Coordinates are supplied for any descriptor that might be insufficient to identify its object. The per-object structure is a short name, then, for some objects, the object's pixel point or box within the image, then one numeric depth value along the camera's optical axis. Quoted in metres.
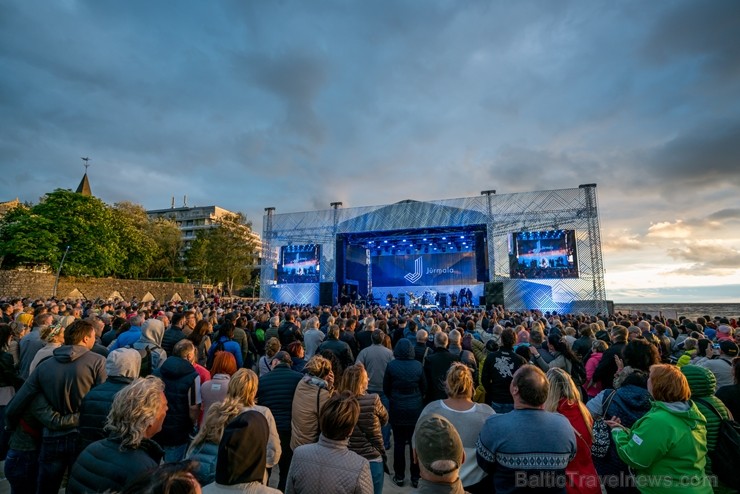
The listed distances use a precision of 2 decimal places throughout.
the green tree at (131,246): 32.25
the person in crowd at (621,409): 2.54
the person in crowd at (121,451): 1.63
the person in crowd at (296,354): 4.18
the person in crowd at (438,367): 4.26
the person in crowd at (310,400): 2.99
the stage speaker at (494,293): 20.06
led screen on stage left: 24.20
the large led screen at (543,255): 19.47
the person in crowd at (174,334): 5.31
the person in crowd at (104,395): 2.43
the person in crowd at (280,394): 3.34
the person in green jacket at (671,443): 2.06
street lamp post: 23.91
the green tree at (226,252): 38.12
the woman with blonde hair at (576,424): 2.16
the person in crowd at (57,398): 2.73
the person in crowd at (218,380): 3.15
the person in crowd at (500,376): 3.94
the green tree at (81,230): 26.55
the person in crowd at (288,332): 6.46
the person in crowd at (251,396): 2.38
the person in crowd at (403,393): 3.97
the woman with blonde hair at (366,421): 2.84
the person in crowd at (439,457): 1.53
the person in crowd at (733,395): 3.00
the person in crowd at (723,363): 4.04
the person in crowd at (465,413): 2.41
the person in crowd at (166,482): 1.03
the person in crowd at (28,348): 4.23
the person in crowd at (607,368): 4.05
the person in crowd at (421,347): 4.84
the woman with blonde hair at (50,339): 3.51
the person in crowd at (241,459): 1.49
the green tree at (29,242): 24.56
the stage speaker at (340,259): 23.77
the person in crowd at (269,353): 4.18
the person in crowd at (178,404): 3.14
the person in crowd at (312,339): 6.38
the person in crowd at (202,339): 4.93
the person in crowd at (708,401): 2.43
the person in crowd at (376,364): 4.53
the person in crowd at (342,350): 5.00
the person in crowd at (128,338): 5.00
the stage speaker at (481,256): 21.97
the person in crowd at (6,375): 3.66
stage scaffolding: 19.23
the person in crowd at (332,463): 1.86
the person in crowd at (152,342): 4.50
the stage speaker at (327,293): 22.91
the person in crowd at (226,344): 4.85
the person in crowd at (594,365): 4.19
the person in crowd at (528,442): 1.92
